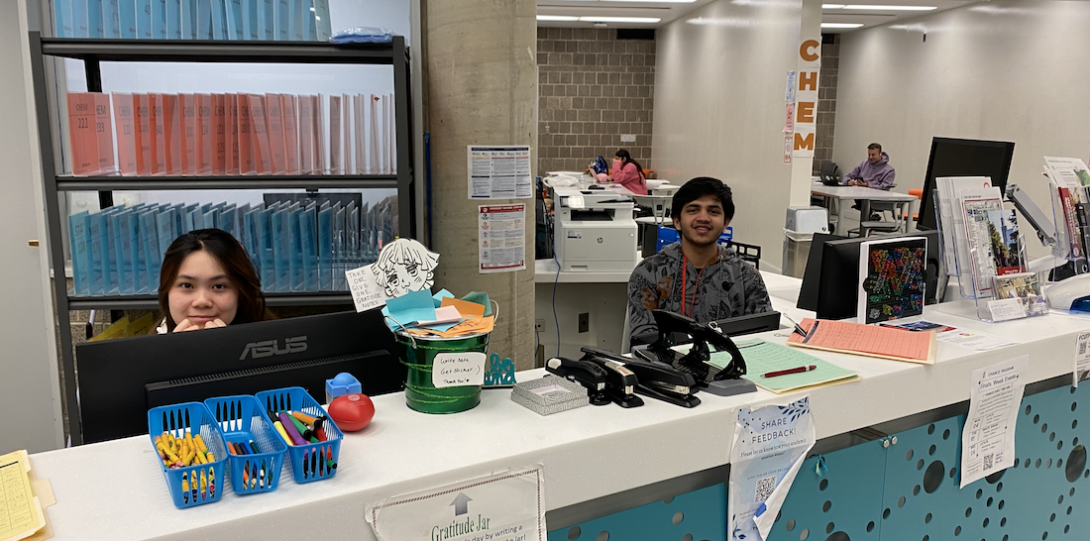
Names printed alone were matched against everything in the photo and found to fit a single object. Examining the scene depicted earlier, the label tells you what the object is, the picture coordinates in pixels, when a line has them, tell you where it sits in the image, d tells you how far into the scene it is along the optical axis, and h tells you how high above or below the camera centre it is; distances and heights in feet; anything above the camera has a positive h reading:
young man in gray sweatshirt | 8.98 -1.52
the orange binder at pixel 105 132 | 8.67 +0.14
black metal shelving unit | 8.31 -0.01
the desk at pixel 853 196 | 27.40 -1.72
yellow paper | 2.83 -1.44
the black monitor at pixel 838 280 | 6.24 -1.08
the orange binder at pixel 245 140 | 8.95 +0.06
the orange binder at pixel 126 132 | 8.70 +0.14
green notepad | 4.58 -1.41
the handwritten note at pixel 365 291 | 4.19 -0.80
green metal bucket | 3.89 -1.20
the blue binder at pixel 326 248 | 9.44 -1.28
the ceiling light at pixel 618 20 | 35.96 +6.11
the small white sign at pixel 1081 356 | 6.16 -1.67
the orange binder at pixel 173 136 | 8.80 +0.10
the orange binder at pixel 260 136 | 8.98 +0.11
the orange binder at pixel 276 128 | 9.00 +0.21
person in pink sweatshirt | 29.55 -1.11
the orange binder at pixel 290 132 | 9.05 +0.16
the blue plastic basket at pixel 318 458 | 3.22 -1.34
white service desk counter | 3.03 -1.46
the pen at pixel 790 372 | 4.75 -1.40
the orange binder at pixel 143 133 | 8.73 +0.13
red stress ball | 3.76 -1.32
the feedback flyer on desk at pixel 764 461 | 4.35 -1.84
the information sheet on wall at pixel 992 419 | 5.52 -2.00
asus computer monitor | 3.85 -1.20
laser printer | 12.52 -1.42
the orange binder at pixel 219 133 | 8.91 +0.14
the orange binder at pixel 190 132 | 8.83 +0.15
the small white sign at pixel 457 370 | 3.91 -1.16
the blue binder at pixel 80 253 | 8.79 -1.26
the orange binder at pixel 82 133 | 8.61 +0.13
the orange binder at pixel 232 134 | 8.94 +0.13
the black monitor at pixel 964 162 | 7.92 -0.14
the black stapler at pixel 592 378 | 4.27 -1.32
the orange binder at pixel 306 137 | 9.10 +0.10
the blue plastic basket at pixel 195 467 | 3.02 -1.33
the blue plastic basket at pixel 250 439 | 3.12 -1.32
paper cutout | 4.23 -0.68
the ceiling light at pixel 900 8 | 30.99 +5.78
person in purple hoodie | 32.01 -0.97
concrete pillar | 8.84 +0.47
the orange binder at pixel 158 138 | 8.75 +0.08
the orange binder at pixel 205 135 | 8.87 +0.12
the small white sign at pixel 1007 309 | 6.41 -1.36
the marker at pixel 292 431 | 3.31 -1.28
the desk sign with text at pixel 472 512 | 3.32 -1.67
